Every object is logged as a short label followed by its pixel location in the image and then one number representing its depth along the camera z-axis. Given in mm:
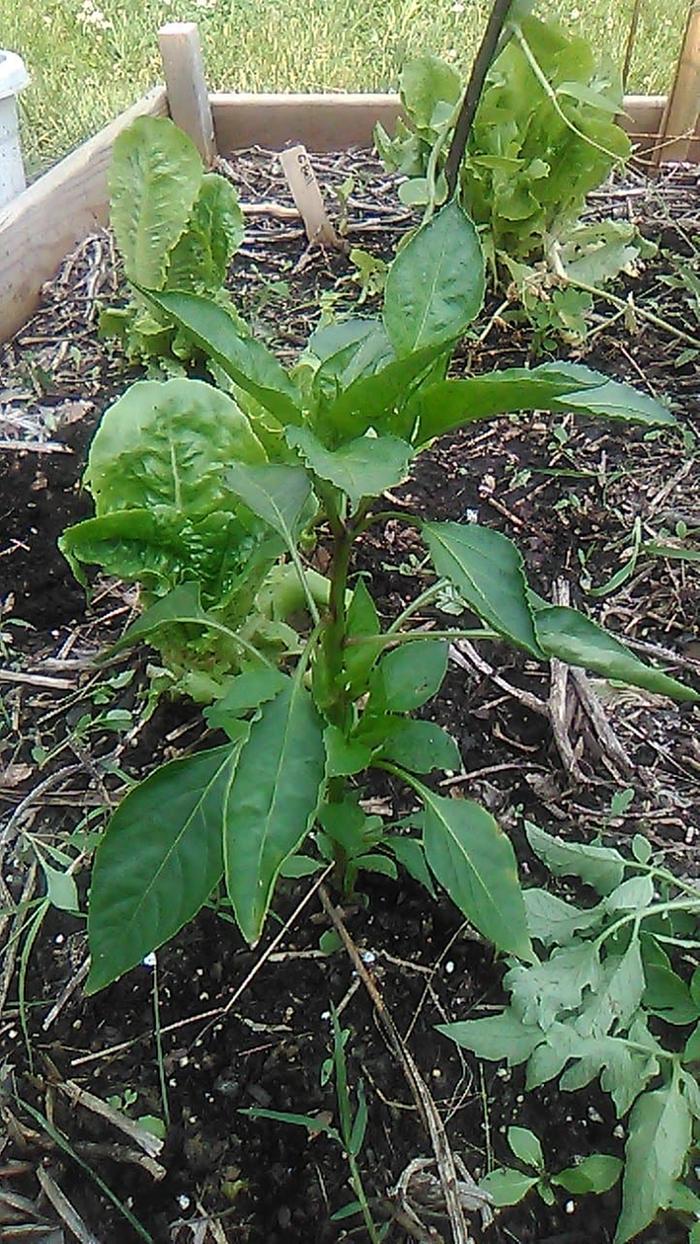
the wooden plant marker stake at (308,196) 1971
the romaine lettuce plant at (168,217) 1570
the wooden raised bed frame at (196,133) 1928
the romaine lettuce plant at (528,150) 1584
